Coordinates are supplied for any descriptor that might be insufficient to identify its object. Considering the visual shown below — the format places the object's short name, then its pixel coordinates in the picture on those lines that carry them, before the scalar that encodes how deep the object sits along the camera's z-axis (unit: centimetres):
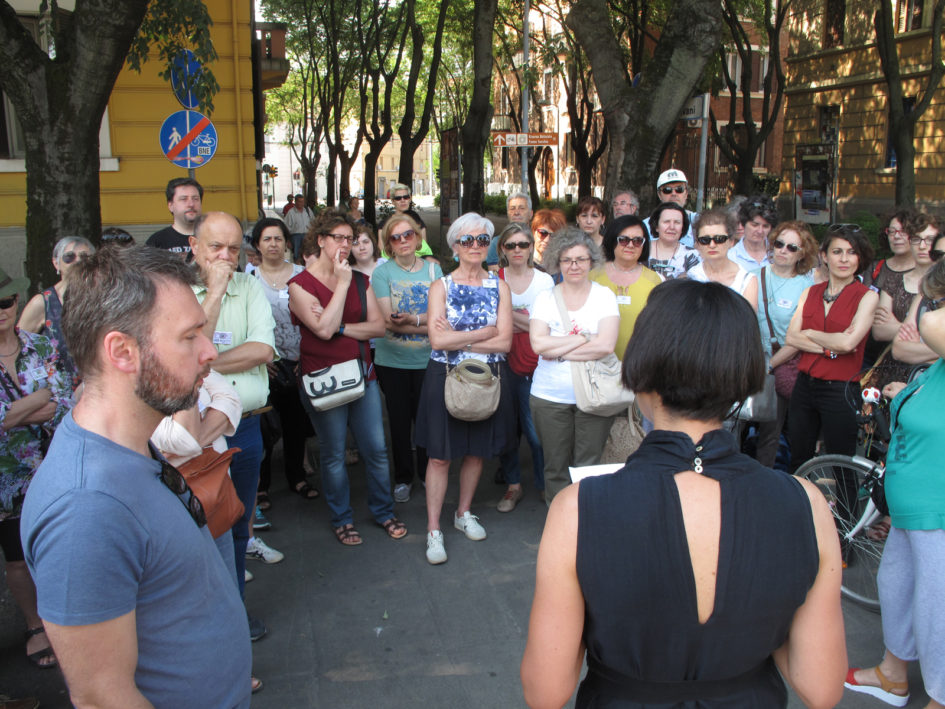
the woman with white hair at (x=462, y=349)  455
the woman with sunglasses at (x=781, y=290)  505
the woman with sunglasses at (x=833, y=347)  434
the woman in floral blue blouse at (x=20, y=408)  323
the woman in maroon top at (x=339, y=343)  455
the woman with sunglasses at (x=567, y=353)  434
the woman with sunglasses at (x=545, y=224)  641
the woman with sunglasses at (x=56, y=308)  343
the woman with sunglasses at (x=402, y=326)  526
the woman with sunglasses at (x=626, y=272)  475
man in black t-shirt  530
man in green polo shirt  355
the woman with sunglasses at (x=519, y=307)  522
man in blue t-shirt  146
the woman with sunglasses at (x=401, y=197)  804
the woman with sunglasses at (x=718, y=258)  495
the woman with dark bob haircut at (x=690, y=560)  147
